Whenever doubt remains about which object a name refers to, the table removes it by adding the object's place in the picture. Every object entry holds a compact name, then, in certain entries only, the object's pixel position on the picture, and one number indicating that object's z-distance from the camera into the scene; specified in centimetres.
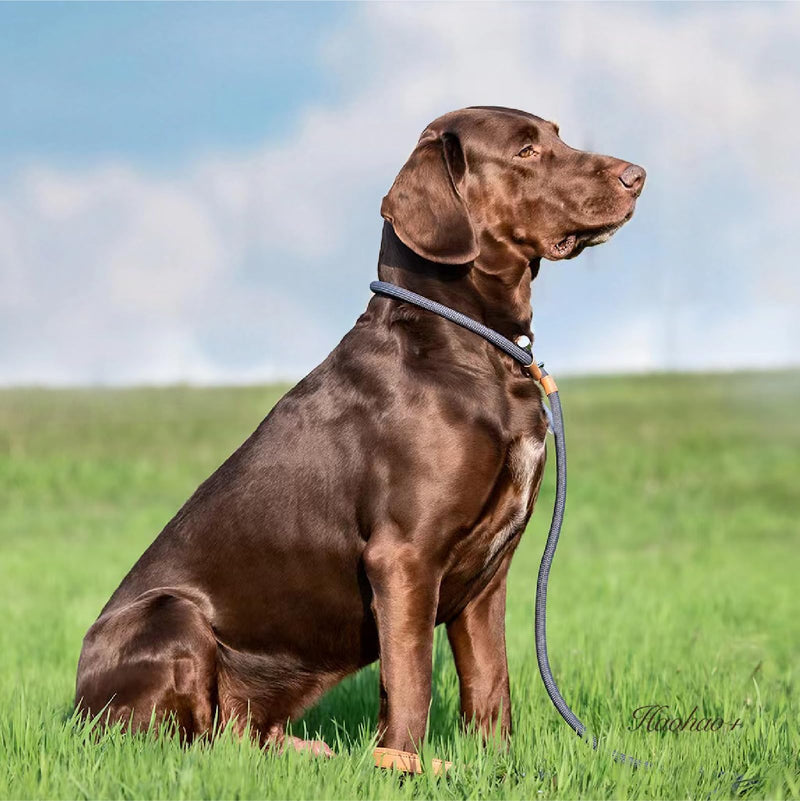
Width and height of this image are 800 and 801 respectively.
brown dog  386
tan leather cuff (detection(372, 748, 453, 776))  372
